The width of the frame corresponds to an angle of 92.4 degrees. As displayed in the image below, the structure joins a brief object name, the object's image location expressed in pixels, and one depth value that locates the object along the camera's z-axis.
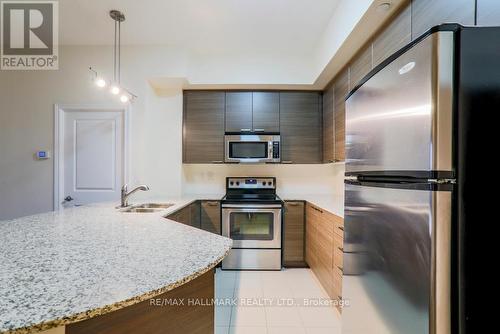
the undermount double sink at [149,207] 2.28
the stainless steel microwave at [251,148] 3.01
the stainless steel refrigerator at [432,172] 0.74
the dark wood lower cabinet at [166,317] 0.68
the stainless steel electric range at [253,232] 2.80
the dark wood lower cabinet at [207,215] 2.86
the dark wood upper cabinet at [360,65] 1.87
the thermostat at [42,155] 2.73
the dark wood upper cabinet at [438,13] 0.97
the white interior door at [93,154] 2.78
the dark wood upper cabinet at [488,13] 0.86
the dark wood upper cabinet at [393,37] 1.40
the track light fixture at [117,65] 2.08
